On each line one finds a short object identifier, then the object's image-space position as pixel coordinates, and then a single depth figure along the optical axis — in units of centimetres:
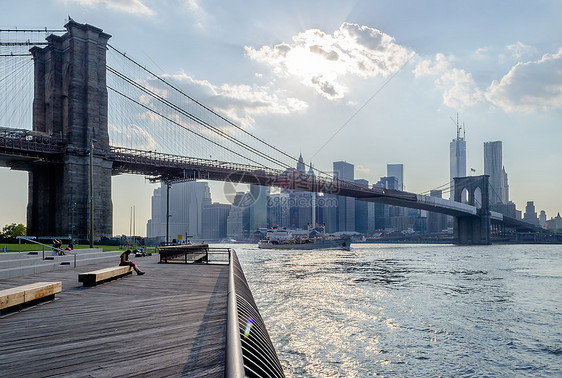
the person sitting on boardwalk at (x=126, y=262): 1505
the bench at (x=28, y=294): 768
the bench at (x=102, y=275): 1153
